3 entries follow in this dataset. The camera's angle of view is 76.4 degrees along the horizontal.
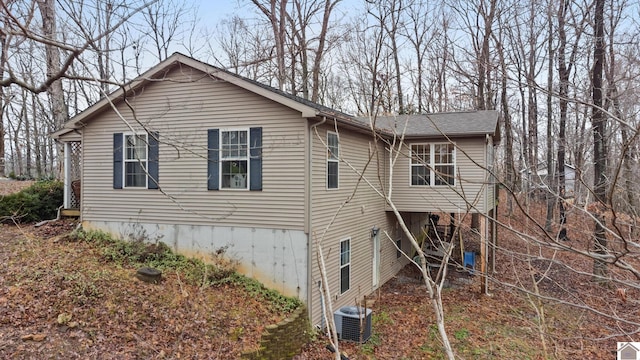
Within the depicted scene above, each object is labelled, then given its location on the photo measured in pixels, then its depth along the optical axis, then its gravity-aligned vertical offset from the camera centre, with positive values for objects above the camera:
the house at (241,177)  8.79 -0.06
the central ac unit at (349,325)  8.67 -3.25
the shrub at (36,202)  12.27 -0.84
